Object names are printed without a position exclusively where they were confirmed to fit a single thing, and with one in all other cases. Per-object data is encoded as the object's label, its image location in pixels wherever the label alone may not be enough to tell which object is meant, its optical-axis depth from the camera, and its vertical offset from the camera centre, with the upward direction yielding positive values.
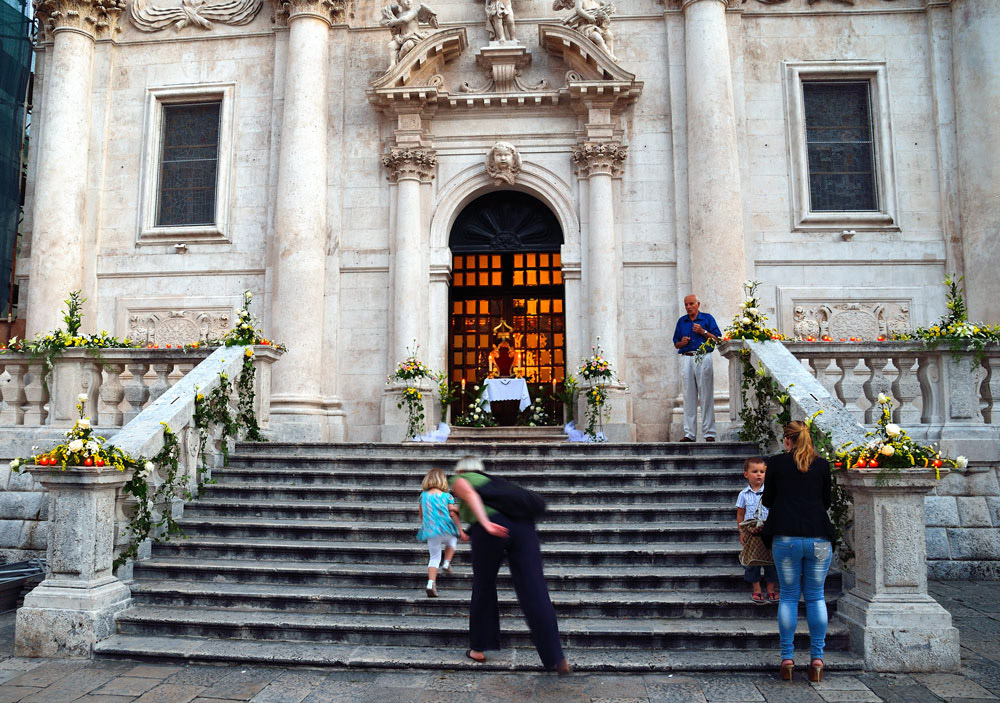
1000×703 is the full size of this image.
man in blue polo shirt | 11.26 +1.00
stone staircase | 6.46 -1.30
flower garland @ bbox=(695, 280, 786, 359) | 10.09 +1.35
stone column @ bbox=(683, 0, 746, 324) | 13.66 +4.61
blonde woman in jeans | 5.69 -0.77
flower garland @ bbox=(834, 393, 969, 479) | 6.46 -0.20
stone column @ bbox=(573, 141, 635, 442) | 13.91 +3.23
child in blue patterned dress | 7.20 -0.83
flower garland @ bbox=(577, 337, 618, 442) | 12.96 +0.67
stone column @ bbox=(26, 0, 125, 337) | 14.60 +5.09
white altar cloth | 13.50 +0.70
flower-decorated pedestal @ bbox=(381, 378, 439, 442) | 13.35 +0.36
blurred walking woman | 5.54 -0.98
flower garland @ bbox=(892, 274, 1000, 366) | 9.62 +1.17
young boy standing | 6.87 -0.66
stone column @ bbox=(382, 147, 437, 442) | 14.15 +3.20
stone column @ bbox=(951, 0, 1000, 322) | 13.45 +4.85
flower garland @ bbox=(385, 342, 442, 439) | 13.09 +0.61
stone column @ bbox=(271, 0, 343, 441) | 13.87 +3.54
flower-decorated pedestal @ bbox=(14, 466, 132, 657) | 6.64 -1.26
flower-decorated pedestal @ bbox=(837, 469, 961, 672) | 6.11 -1.26
